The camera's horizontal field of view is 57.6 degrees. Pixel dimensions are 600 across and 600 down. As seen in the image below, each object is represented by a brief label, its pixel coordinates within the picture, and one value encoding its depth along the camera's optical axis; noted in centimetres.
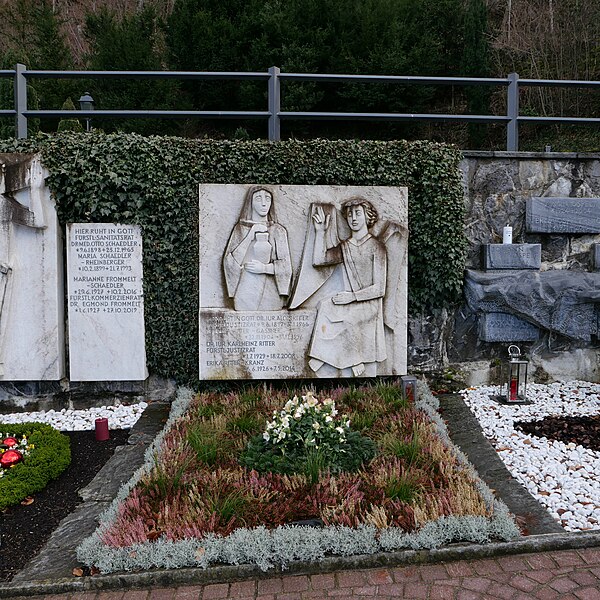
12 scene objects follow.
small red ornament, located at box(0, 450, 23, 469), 429
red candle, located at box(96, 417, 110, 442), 527
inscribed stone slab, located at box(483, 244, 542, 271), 646
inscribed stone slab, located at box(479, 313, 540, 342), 646
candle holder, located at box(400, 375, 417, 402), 571
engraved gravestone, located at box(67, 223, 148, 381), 604
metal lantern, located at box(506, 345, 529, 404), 589
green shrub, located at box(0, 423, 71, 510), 400
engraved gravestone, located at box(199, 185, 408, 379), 602
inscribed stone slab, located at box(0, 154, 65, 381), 584
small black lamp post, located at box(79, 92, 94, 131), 850
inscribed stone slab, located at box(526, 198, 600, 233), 652
